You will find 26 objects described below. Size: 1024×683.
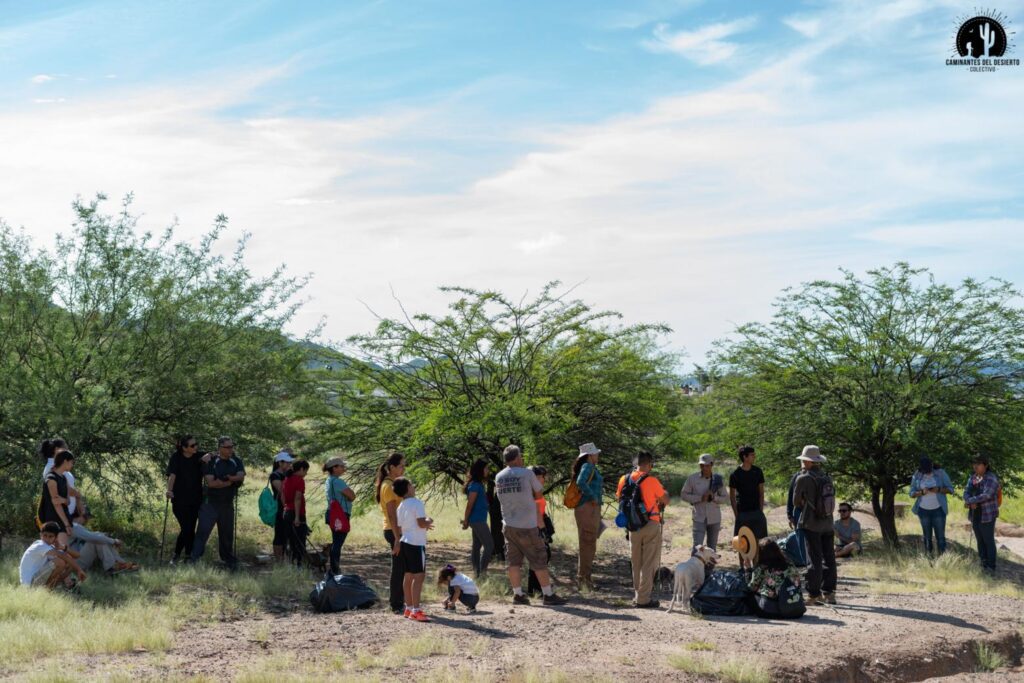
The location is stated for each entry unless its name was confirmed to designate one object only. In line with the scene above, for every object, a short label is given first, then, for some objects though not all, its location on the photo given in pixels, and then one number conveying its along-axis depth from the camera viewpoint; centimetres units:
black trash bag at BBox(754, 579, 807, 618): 1127
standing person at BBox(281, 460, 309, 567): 1402
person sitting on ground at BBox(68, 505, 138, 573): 1258
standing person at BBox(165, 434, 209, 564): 1389
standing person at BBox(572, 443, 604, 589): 1277
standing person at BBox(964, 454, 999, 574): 1530
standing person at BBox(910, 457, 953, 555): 1584
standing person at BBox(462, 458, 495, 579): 1224
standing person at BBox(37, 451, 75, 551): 1173
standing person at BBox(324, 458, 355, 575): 1317
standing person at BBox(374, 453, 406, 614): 1131
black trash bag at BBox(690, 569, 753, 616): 1155
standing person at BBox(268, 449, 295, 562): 1413
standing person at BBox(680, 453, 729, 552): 1429
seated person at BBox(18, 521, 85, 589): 1149
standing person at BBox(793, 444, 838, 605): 1198
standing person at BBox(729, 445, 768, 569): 1323
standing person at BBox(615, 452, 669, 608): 1198
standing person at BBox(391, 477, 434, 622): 1099
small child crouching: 1163
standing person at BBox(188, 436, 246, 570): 1380
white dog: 1155
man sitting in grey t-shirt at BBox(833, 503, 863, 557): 1842
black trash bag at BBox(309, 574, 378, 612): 1156
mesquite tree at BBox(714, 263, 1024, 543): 1770
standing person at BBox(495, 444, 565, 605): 1164
